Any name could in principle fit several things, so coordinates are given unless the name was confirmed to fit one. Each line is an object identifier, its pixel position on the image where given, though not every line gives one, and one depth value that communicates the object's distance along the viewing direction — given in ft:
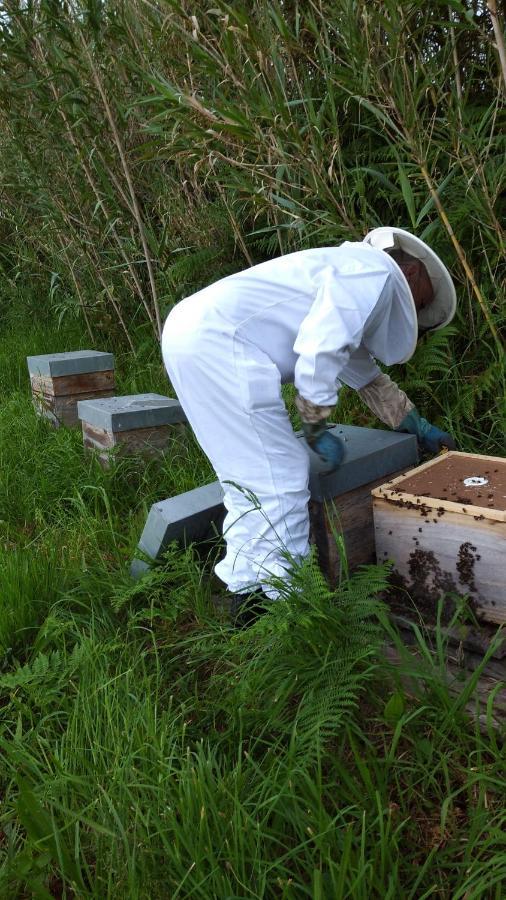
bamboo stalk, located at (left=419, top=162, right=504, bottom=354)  10.35
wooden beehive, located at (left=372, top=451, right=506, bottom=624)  7.39
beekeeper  8.01
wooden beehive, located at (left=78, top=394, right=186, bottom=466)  12.49
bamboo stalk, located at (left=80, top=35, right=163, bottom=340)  15.10
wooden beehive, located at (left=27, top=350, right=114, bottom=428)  15.57
